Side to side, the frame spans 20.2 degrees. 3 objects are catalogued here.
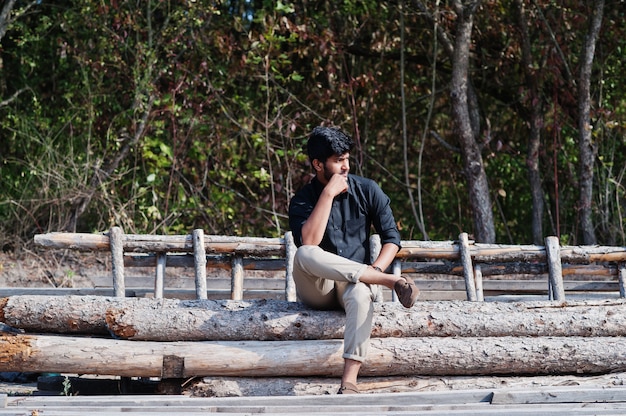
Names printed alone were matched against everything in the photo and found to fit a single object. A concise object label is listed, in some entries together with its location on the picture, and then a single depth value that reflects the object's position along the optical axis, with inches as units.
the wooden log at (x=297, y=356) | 399.0
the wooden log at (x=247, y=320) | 409.8
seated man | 385.7
